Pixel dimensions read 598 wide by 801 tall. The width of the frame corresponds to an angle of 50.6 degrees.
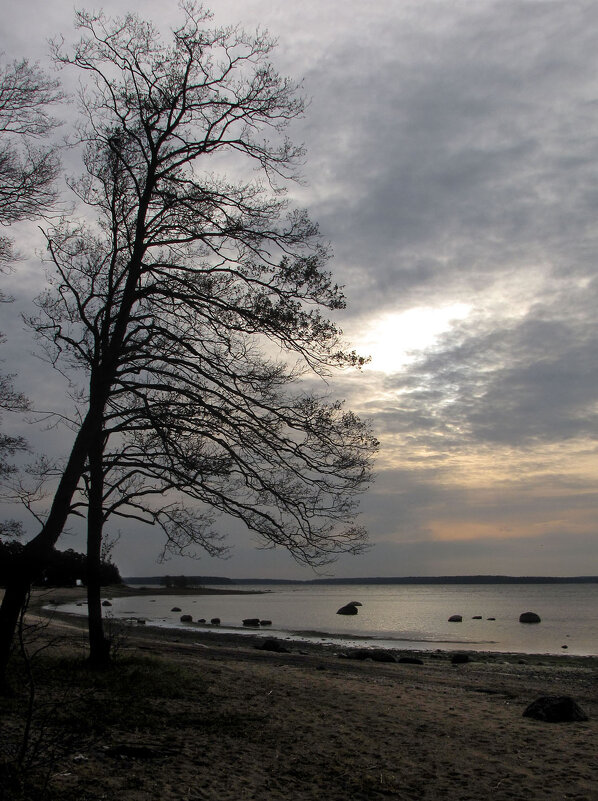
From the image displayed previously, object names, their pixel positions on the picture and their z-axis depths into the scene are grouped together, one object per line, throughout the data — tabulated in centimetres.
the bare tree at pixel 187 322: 922
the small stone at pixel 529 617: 5751
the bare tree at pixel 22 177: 1098
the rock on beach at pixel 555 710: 1055
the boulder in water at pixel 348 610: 6762
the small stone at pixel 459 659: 2627
